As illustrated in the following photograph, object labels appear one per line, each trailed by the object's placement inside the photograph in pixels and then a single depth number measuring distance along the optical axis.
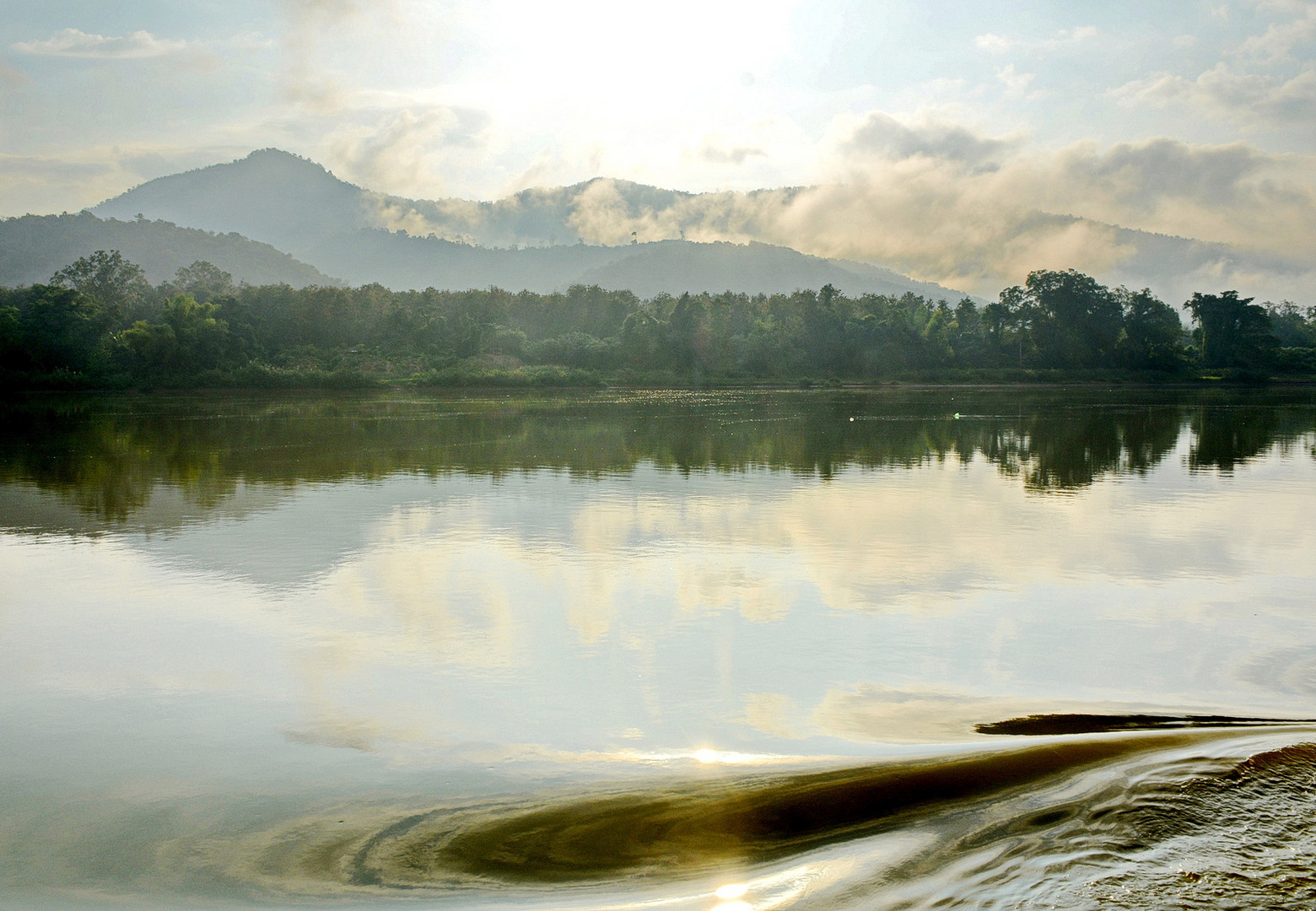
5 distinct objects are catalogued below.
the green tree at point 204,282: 96.96
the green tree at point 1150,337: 89.62
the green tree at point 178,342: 67.75
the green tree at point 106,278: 88.62
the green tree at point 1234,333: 90.19
